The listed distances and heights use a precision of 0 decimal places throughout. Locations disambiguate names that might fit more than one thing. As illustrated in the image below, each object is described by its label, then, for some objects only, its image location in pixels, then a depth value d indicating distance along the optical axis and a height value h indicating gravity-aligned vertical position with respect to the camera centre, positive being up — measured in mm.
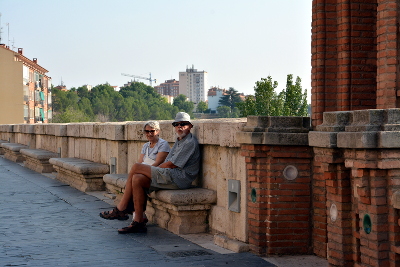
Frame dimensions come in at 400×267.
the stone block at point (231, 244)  6793 -1209
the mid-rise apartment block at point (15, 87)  85744 +4571
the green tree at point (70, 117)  134512 +1217
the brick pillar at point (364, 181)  4797 -428
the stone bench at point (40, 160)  17125 -919
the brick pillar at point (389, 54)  6387 +619
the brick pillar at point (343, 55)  7090 +684
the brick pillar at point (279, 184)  6621 -590
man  8023 -577
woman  8555 -437
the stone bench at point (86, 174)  12305 -917
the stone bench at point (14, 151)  22297 -940
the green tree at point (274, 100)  95562 +3027
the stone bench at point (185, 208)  7719 -963
